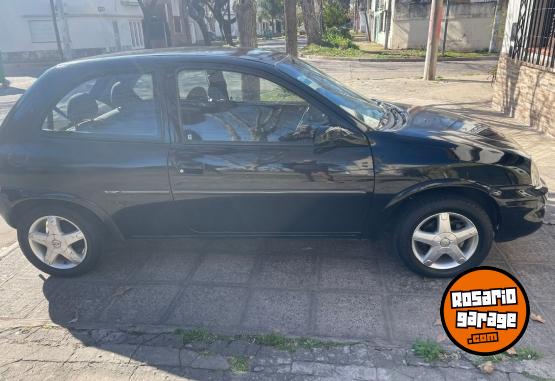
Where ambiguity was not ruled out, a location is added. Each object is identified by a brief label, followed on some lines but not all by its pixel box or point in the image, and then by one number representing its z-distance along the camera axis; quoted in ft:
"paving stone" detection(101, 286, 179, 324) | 10.25
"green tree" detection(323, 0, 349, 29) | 114.96
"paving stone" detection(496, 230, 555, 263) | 11.77
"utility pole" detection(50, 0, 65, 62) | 73.71
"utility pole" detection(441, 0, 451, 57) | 64.91
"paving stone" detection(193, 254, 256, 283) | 11.57
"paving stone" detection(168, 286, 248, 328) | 10.02
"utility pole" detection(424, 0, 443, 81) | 39.63
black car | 10.25
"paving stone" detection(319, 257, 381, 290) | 11.02
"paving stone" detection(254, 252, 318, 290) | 11.21
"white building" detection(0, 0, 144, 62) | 78.79
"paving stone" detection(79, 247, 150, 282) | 11.93
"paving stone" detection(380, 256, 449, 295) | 10.68
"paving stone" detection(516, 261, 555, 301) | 10.31
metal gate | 23.39
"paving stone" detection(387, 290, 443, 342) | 9.26
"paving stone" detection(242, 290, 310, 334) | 9.72
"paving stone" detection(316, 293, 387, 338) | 9.44
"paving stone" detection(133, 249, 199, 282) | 11.79
